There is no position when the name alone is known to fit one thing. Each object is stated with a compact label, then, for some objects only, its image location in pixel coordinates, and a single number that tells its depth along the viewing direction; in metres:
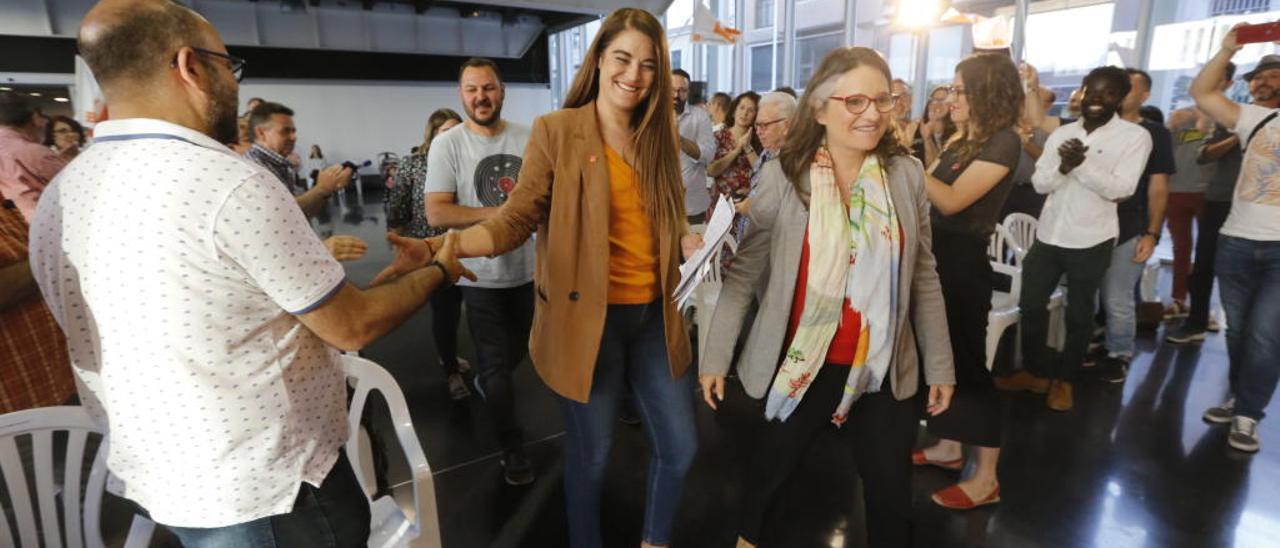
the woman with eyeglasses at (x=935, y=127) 3.78
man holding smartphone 2.62
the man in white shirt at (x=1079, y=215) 2.76
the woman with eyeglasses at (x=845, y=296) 1.53
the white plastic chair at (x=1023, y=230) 3.88
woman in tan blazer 1.57
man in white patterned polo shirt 0.86
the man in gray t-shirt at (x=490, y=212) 2.50
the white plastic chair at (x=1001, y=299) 2.99
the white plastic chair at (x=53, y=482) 1.34
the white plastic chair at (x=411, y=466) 1.45
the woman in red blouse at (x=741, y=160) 3.74
